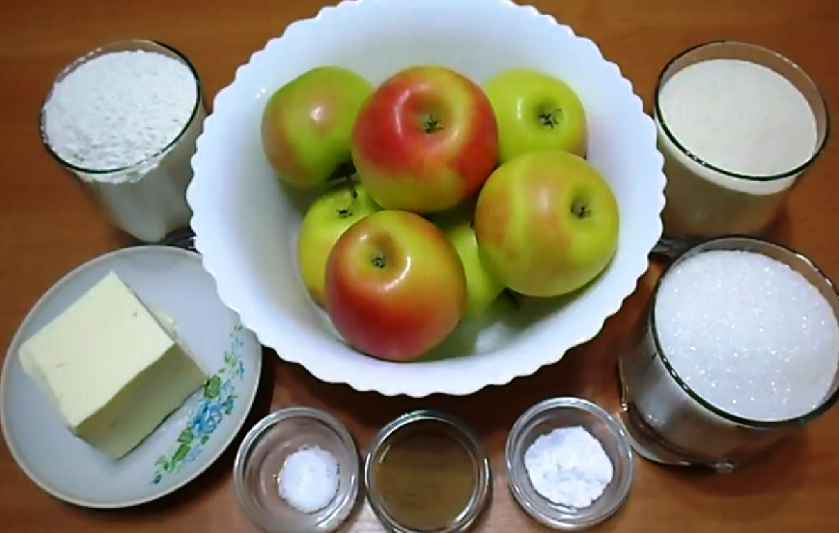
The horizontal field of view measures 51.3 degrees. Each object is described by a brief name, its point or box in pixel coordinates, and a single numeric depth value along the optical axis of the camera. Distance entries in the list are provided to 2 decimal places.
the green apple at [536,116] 0.66
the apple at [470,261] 0.66
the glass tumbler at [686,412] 0.60
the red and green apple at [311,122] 0.65
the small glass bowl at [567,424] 0.68
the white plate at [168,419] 0.71
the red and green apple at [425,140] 0.61
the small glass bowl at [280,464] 0.69
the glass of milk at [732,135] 0.70
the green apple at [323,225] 0.67
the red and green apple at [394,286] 0.59
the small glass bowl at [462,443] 0.68
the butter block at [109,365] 0.69
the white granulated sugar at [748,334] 0.62
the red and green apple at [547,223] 0.59
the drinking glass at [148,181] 0.71
